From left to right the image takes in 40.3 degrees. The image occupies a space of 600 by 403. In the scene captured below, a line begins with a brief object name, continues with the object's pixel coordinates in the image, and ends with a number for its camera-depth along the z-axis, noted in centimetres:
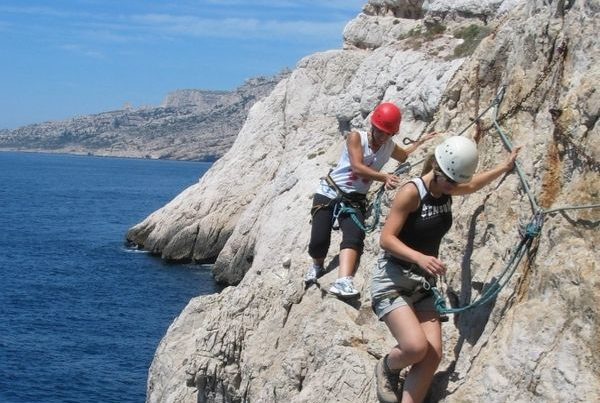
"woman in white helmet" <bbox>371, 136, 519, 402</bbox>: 749
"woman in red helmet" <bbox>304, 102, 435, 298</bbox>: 1029
